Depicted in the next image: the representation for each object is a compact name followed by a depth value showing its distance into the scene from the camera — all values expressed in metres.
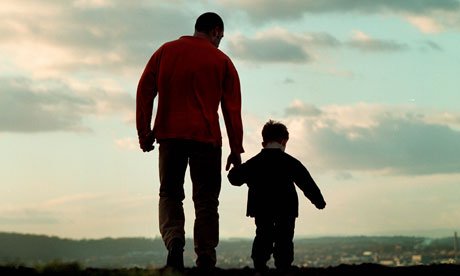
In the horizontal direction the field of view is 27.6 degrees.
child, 9.64
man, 9.56
